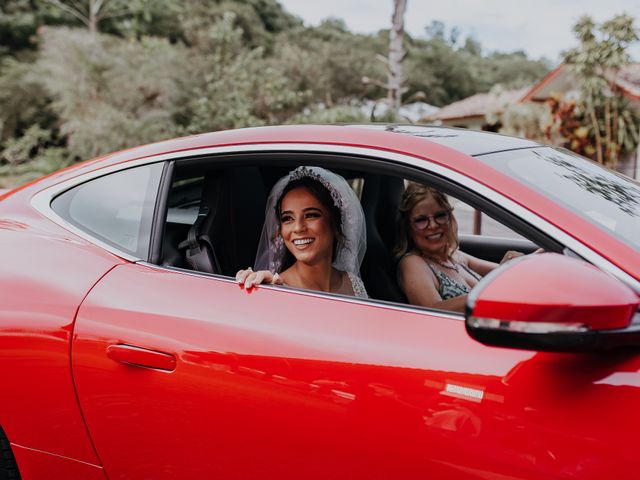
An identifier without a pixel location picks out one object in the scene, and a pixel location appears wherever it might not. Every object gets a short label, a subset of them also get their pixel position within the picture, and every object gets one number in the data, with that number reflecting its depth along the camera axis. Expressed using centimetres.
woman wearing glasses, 240
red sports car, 117
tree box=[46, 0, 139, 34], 3291
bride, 214
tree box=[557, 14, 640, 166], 1487
